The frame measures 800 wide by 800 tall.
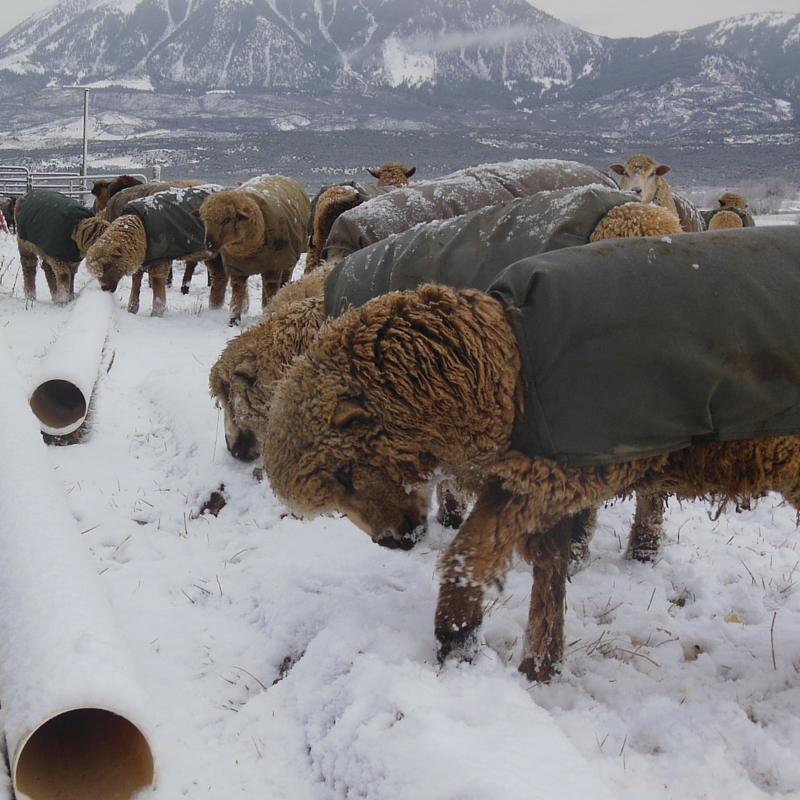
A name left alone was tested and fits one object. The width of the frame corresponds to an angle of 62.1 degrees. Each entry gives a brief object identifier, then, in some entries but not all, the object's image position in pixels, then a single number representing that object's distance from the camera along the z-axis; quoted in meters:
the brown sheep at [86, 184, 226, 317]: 10.10
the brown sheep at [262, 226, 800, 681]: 2.29
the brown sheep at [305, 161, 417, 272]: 7.77
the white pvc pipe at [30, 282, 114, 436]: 5.37
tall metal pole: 29.81
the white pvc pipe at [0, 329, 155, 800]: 1.94
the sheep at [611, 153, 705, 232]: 11.77
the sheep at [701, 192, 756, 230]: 10.86
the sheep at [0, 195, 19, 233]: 21.75
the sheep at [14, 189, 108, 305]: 11.22
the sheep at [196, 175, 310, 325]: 9.31
